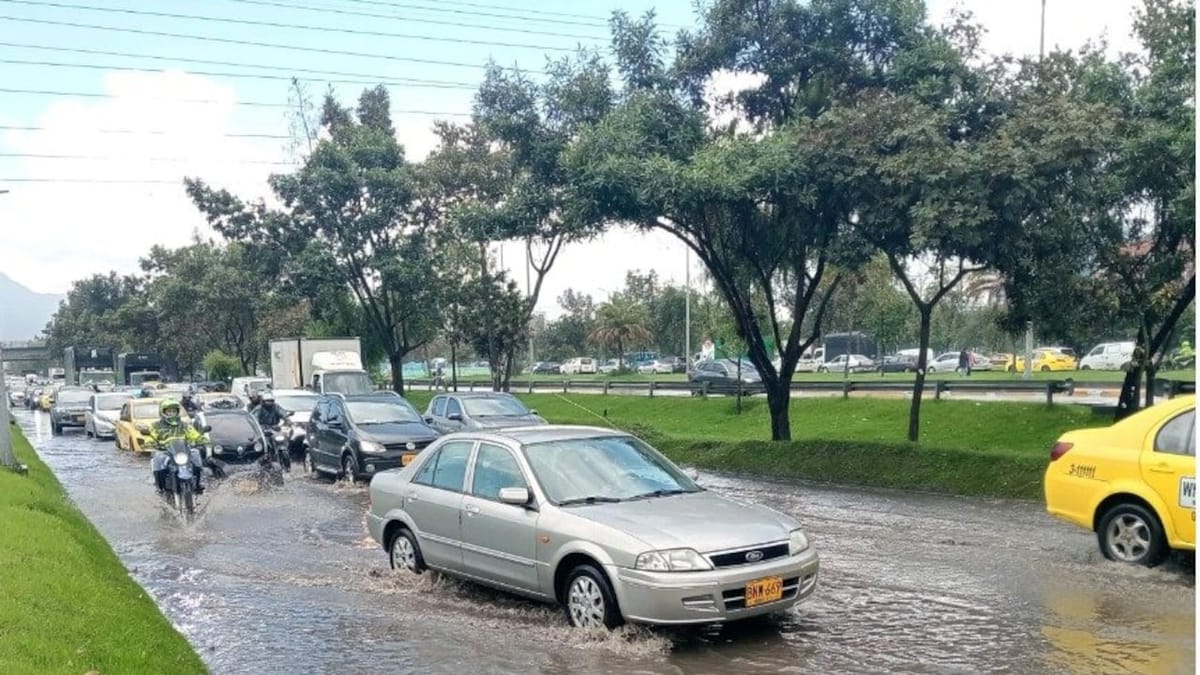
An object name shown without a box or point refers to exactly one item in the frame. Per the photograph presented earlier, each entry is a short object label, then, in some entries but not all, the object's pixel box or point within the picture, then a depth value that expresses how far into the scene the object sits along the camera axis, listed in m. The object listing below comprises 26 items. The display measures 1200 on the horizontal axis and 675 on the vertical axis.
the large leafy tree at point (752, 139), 17.03
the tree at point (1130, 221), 15.98
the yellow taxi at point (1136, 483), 8.98
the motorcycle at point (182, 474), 14.84
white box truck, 31.22
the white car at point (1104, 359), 47.33
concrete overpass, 102.62
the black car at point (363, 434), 17.84
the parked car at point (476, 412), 20.02
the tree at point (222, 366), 62.66
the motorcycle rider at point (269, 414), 23.75
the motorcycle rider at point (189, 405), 23.78
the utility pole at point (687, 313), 68.29
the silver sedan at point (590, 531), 7.08
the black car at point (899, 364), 54.84
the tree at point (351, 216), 35.94
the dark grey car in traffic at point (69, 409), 35.75
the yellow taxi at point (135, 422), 25.81
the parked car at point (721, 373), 40.46
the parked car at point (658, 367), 72.00
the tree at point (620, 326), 72.50
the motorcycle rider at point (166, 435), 15.19
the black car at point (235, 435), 19.89
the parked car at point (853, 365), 59.78
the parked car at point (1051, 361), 49.97
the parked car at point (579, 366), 80.01
